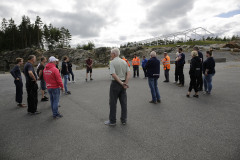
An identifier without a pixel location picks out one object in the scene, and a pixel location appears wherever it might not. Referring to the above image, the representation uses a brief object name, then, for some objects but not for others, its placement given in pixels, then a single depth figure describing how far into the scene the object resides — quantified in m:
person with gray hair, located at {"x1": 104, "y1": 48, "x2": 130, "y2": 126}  3.69
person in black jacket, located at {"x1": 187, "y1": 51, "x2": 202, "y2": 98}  5.91
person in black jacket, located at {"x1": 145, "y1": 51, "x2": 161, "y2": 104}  5.48
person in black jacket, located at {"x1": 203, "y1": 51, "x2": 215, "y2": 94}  6.21
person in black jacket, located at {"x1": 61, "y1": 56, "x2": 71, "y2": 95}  7.95
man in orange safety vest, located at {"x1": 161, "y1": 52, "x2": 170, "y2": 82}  9.17
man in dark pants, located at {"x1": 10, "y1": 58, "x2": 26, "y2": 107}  5.69
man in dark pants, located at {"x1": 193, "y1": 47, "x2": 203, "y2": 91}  6.30
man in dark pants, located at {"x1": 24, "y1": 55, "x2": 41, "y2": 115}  5.01
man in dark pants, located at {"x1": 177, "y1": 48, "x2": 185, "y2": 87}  8.02
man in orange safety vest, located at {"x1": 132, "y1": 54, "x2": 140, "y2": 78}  12.19
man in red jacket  4.34
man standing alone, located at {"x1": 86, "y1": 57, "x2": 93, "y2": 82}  11.80
